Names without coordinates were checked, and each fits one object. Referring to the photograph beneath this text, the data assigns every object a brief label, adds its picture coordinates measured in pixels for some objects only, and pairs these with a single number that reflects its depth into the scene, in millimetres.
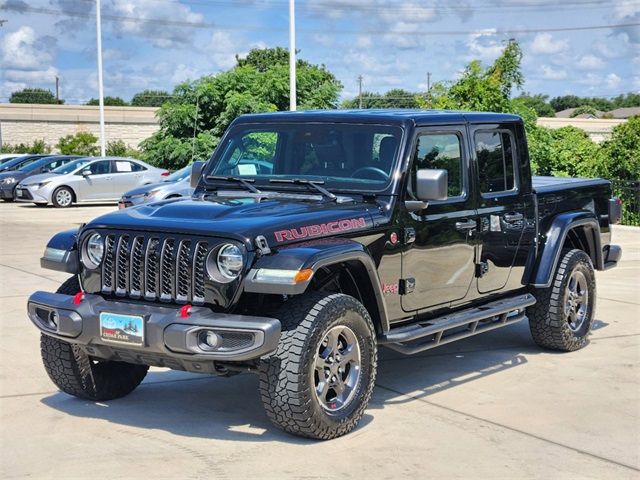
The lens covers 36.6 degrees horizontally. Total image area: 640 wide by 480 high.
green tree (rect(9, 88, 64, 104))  98312
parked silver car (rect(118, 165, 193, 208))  19672
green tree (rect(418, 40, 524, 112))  21375
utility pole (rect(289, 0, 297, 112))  22328
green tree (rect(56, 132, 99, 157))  44406
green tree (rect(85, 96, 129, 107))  91188
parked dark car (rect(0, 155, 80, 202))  28750
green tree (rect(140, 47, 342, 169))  29109
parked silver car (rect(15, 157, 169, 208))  26297
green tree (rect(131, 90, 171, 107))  97106
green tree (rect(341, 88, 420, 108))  96125
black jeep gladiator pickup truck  5449
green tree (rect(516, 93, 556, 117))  102394
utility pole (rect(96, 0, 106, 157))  36753
